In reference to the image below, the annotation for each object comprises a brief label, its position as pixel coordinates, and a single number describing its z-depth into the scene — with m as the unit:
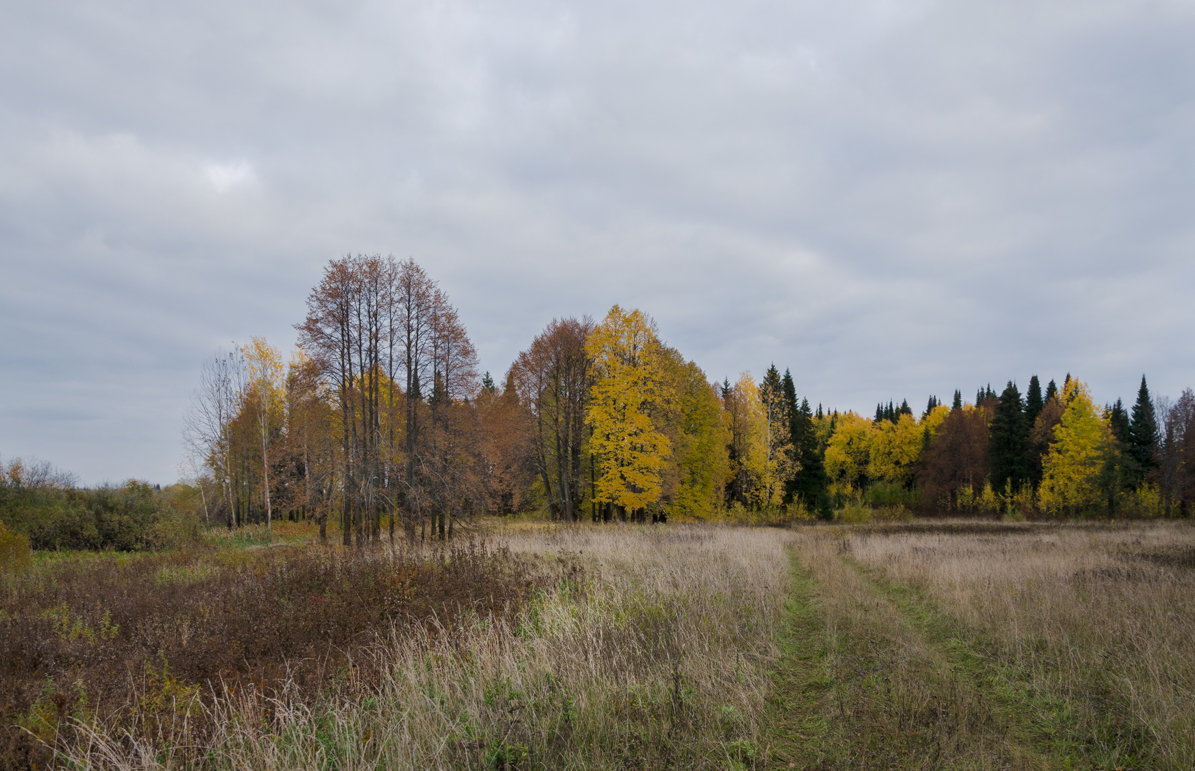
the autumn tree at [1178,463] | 42.41
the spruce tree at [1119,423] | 48.71
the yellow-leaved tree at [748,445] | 43.16
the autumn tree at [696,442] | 35.81
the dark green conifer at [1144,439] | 48.96
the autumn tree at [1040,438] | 53.37
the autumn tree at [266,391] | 37.22
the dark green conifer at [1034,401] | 60.57
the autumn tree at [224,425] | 38.00
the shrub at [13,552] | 15.34
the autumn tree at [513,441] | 31.38
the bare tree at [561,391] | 33.25
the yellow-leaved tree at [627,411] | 29.16
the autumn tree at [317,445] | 19.59
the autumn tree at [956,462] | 58.53
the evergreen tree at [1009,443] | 52.88
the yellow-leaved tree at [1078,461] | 41.88
